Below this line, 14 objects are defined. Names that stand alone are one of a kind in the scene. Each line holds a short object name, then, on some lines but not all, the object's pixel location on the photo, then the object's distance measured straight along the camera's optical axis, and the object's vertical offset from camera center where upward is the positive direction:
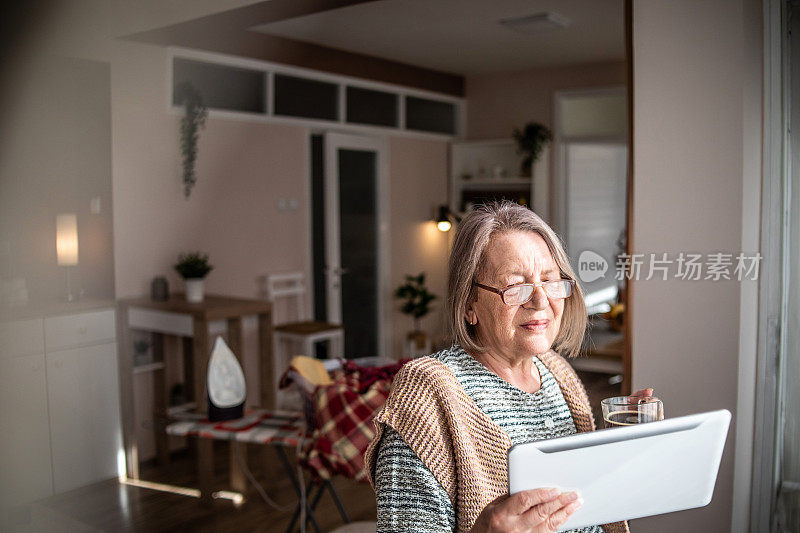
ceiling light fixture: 4.95 +1.38
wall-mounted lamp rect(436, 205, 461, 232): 6.68 +0.07
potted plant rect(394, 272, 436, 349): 6.69 -0.67
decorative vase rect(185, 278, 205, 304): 4.51 -0.37
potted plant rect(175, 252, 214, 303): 4.51 -0.27
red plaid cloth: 2.81 -0.77
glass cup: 1.49 -0.38
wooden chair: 5.14 -0.72
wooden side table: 4.14 -0.59
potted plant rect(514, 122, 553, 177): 6.64 +0.77
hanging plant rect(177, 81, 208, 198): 4.79 +0.71
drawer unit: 4.07 -0.56
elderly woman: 1.35 -0.33
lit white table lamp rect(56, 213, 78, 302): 4.40 -0.05
